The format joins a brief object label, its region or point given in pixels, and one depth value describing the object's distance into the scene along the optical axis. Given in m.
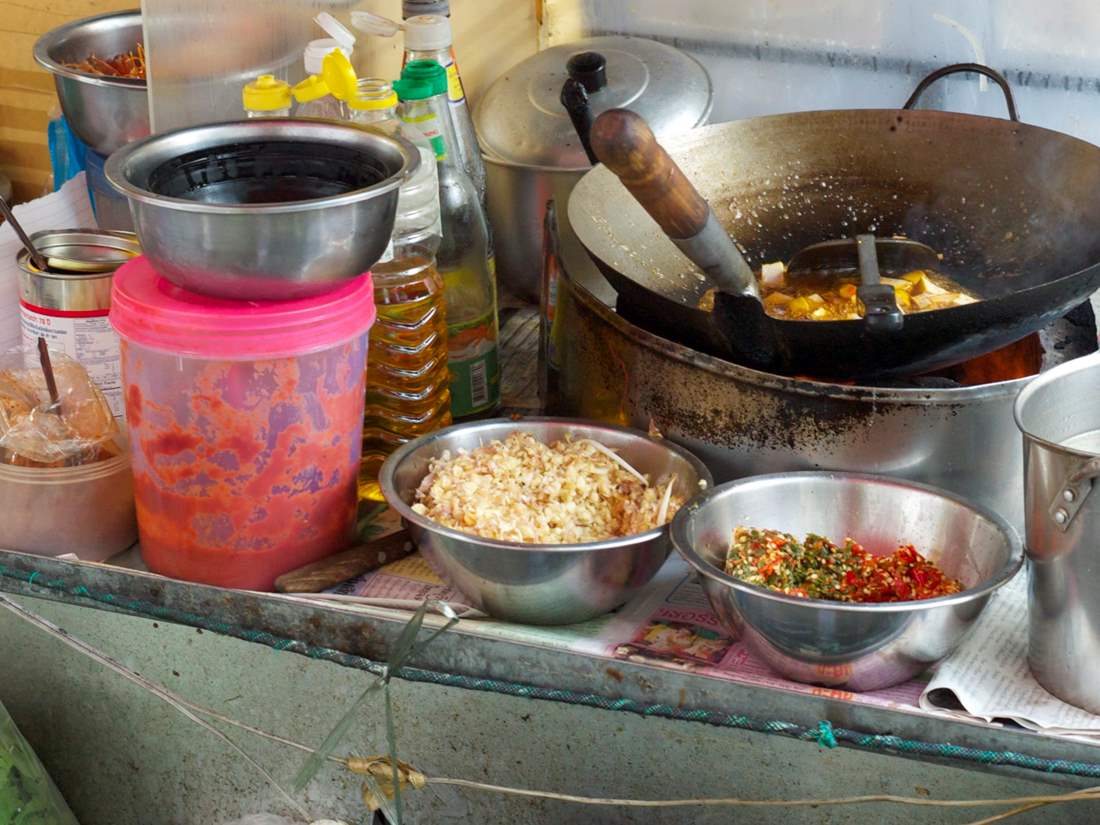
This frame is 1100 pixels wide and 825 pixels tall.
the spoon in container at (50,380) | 1.69
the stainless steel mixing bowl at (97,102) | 2.11
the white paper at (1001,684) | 1.33
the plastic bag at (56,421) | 1.68
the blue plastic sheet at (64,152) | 2.36
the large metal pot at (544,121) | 2.26
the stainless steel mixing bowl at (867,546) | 1.30
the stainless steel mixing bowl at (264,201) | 1.35
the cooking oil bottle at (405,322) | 1.74
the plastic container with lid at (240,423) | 1.45
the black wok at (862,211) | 1.56
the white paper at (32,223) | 1.90
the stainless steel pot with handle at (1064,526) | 1.23
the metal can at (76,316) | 1.72
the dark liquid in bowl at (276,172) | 1.53
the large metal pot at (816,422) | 1.51
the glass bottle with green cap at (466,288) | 1.92
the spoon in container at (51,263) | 1.76
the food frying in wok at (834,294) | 1.76
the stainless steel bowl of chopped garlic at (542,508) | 1.44
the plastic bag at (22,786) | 1.62
